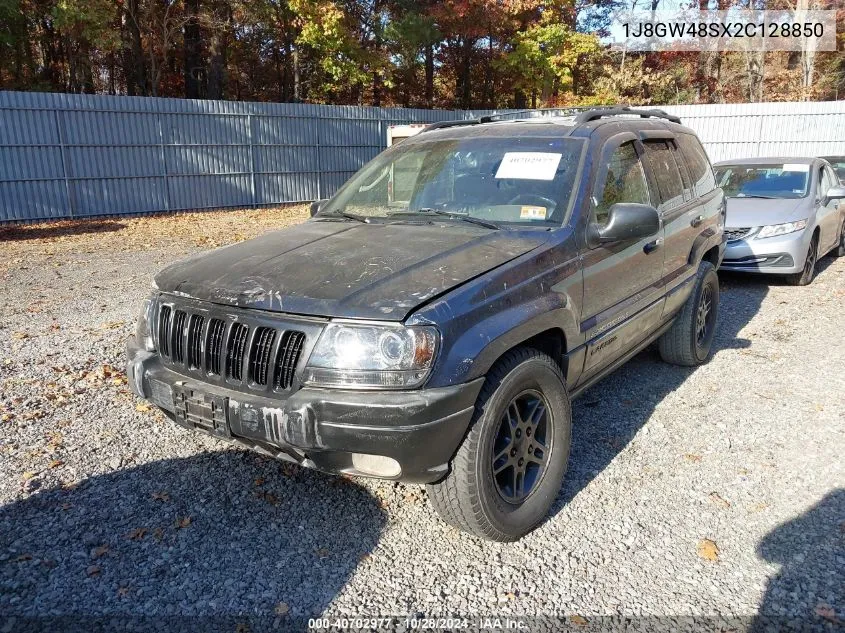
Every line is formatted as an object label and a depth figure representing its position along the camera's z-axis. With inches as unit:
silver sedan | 310.3
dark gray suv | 104.1
